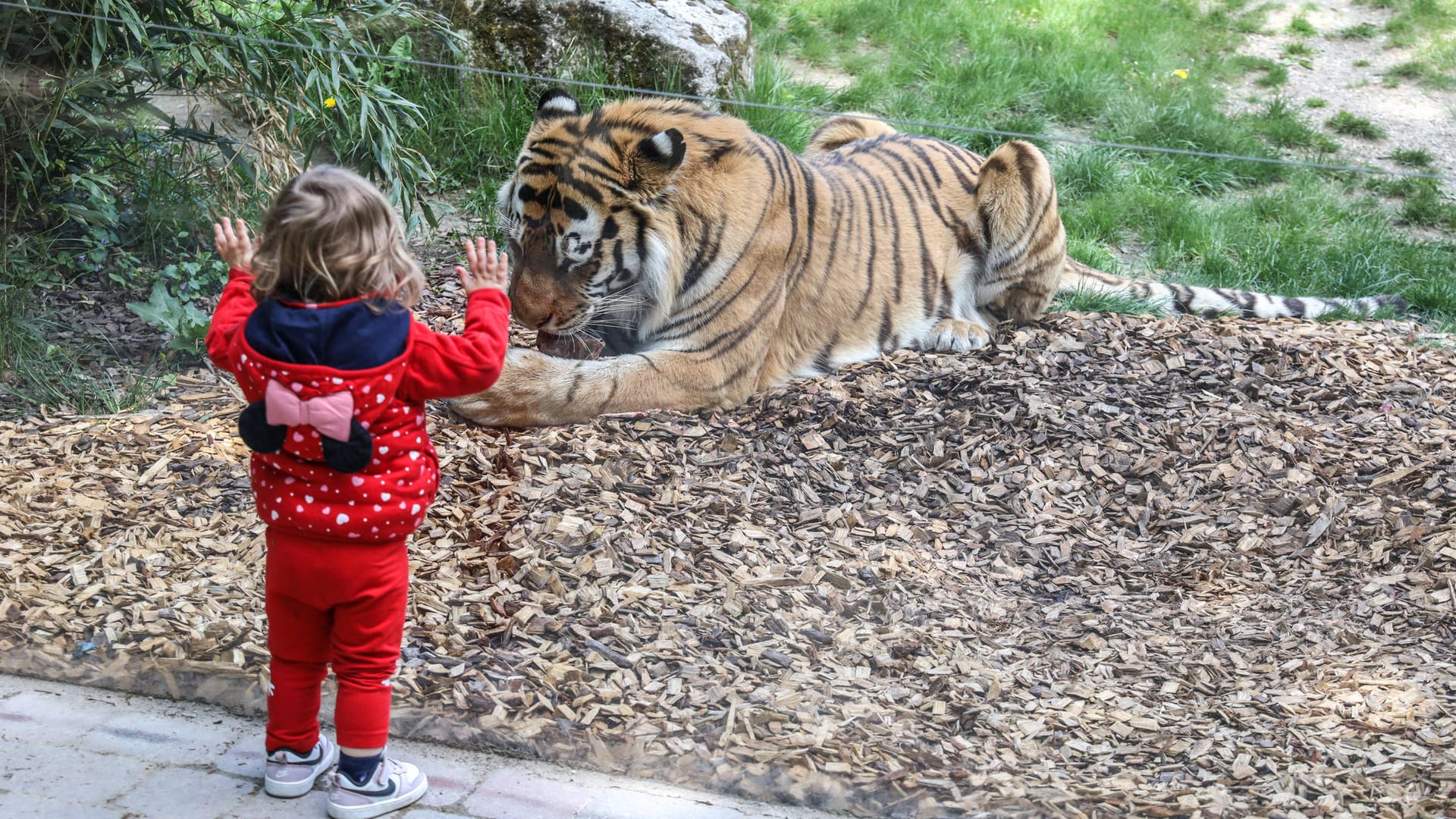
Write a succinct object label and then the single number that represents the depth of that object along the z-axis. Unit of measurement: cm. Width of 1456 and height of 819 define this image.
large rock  618
